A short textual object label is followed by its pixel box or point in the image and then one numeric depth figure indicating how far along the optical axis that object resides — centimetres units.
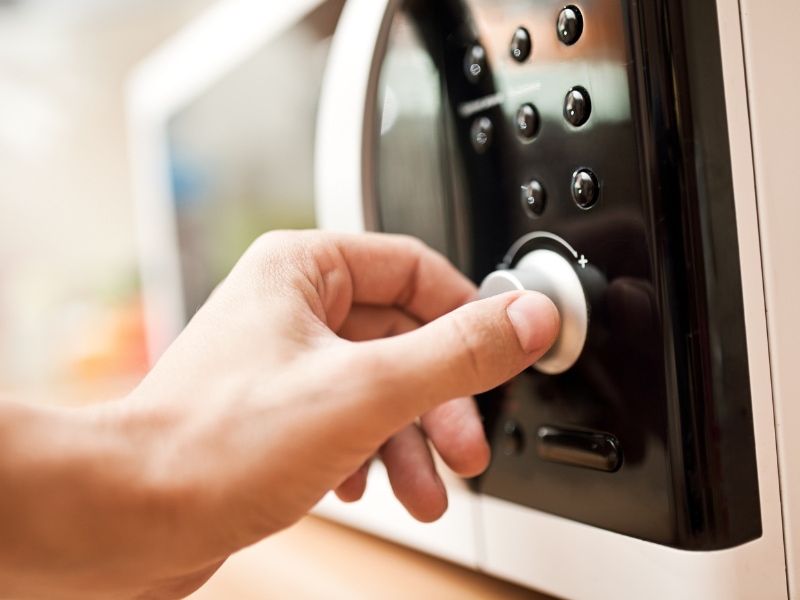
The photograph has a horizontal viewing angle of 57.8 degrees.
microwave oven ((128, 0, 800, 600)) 30
